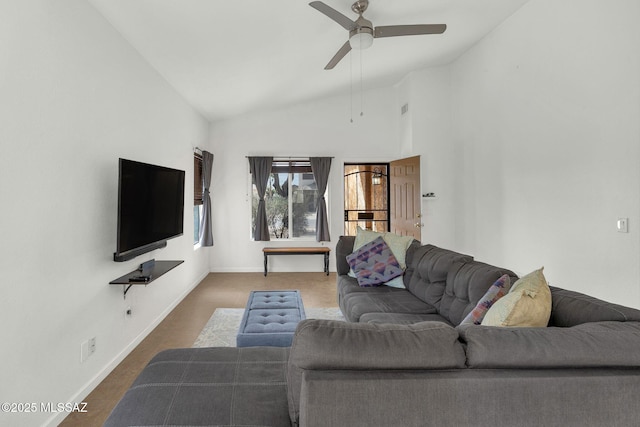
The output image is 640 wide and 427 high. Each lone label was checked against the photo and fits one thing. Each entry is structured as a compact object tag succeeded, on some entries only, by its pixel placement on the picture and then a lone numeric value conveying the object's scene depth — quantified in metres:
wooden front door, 5.11
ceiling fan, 2.67
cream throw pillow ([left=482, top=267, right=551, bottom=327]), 1.36
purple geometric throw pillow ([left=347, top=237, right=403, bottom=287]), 3.18
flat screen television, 2.43
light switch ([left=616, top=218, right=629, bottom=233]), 2.57
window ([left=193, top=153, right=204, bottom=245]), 5.03
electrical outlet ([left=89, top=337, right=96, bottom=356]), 2.28
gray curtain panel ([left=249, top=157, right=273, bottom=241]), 5.73
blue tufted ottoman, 2.23
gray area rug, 3.03
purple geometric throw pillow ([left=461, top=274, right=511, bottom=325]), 1.67
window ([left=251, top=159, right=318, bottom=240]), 5.95
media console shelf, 2.55
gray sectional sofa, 0.93
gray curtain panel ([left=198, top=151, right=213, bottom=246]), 5.38
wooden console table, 5.64
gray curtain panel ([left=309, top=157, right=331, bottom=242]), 5.80
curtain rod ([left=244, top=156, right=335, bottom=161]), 5.87
